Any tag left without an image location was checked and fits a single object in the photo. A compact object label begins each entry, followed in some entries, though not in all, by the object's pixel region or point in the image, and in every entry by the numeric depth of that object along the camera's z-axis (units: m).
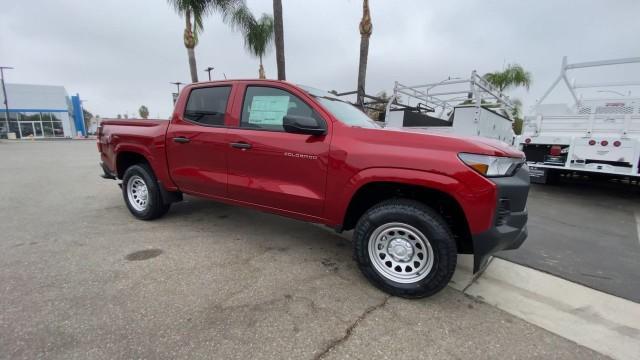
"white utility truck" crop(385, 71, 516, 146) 7.10
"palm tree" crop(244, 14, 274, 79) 14.61
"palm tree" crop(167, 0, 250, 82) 11.91
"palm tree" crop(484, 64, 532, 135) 23.81
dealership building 34.06
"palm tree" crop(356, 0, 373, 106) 10.52
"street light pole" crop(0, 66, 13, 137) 31.70
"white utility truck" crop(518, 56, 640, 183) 5.72
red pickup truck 2.28
